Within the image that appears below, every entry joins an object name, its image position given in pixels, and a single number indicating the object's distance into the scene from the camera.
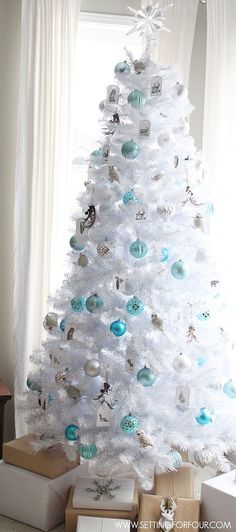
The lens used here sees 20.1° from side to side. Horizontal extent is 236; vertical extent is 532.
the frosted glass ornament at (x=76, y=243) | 2.78
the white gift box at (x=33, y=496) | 2.68
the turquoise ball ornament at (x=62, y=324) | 2.80
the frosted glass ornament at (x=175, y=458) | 2.60
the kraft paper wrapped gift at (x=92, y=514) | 2.57
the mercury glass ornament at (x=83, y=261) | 2.72
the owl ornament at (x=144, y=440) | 2.53
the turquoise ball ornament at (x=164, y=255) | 2.65
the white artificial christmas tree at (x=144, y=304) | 2.61
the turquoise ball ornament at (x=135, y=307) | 2.58
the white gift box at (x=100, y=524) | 2.49
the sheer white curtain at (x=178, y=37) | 3.46
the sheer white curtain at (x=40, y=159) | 3.43
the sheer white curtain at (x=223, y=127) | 3.37
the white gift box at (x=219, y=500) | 2.53
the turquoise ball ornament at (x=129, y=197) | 2.63
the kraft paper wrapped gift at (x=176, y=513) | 2.54
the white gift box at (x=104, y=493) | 2.60
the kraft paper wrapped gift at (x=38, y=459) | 2.72
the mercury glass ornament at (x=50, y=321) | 2.92
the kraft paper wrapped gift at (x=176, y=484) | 2.64
